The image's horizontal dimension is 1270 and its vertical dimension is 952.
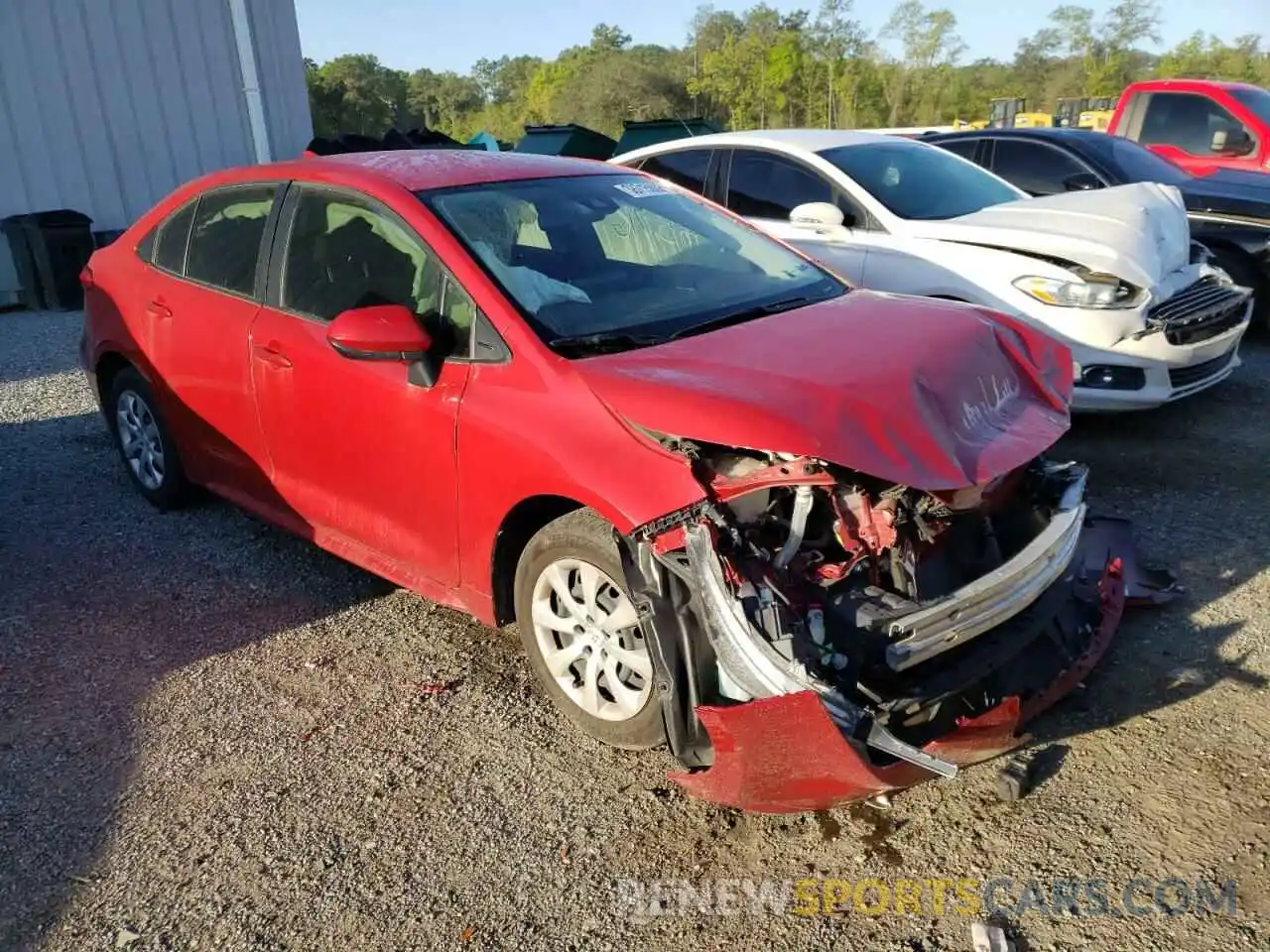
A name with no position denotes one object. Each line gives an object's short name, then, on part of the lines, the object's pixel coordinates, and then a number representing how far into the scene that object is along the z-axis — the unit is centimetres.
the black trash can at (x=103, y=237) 1153
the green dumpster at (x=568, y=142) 1502
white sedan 531
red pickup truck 878
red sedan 263
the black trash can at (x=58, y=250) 1108
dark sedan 741
